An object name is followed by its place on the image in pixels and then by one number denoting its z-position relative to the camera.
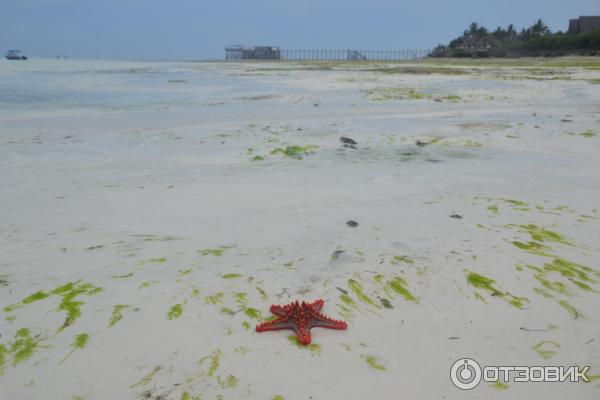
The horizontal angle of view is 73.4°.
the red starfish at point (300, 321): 2.60
